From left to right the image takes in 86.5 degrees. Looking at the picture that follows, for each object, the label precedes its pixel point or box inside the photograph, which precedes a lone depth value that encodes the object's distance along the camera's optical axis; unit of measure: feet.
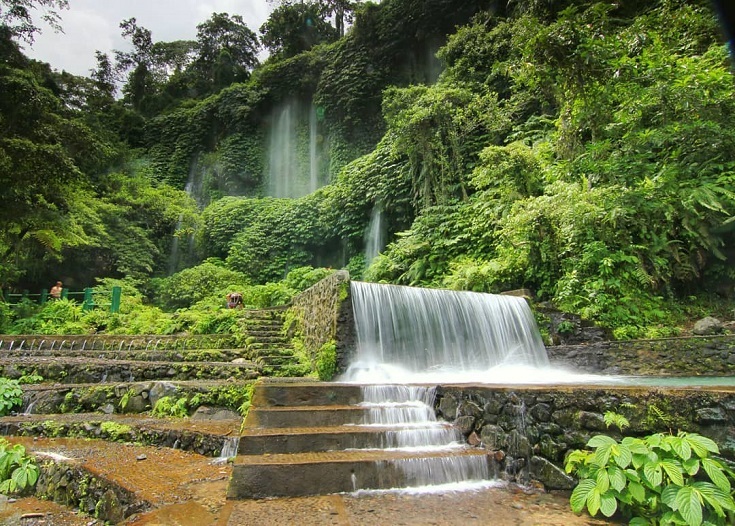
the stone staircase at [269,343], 21.48
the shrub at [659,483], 7.15
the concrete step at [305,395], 14.15
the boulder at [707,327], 23.45
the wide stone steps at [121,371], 20.85
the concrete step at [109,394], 17.66
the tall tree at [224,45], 107.65
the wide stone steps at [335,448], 9.78
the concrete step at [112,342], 27.22
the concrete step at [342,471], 9.57
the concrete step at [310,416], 12.87
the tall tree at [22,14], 42.57
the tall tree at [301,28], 94.84
